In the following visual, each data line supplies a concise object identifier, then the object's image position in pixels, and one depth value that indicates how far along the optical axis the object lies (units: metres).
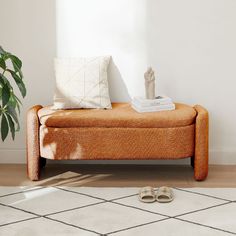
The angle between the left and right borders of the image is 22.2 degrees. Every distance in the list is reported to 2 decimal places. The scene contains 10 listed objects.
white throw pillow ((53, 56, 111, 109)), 4.06
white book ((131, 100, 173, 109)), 3.88
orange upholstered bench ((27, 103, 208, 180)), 3.75
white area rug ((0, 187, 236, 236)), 2.95
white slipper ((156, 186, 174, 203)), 3.41
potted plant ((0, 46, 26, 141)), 3.38
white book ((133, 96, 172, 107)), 3.88
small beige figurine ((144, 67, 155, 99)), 3.99
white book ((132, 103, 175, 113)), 3.88
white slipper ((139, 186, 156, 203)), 3.41
